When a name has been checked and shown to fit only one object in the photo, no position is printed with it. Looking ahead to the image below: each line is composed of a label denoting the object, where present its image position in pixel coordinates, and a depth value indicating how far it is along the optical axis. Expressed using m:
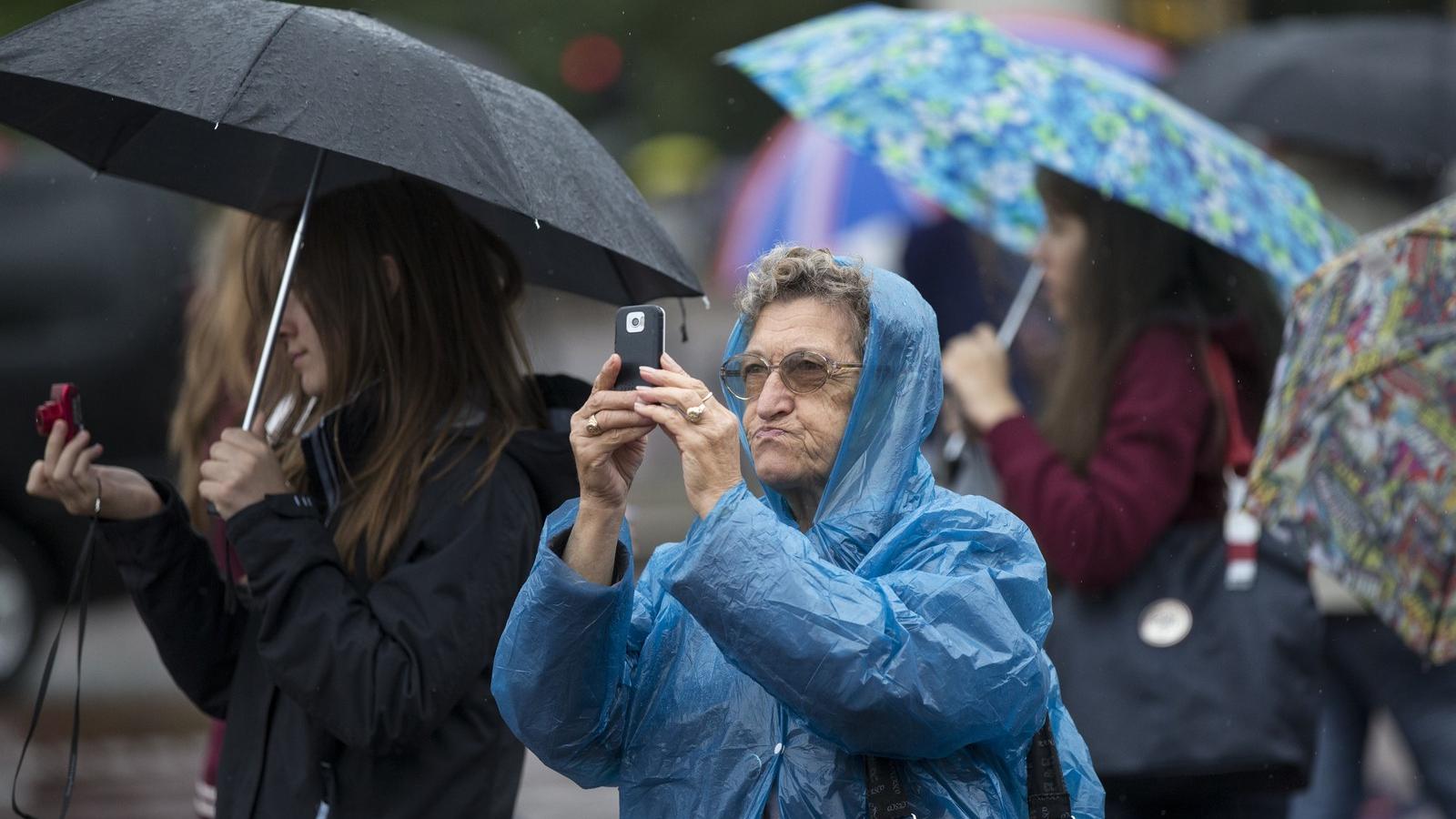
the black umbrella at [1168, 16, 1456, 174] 12.66
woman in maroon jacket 8.62
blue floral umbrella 8.94
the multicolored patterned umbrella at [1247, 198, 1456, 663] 8.16
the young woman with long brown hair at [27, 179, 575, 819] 6.16
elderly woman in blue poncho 4.97
